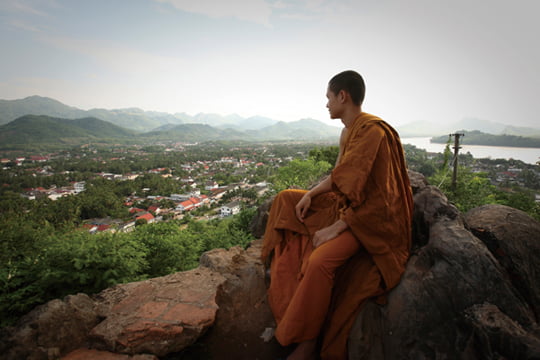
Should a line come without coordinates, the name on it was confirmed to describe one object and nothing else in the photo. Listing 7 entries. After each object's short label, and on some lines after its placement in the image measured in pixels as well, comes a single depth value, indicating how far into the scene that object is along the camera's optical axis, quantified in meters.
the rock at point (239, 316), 2.08
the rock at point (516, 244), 1.66
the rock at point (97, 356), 1.78
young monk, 1.84
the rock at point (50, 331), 1.66
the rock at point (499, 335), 1.24
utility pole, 10.09
